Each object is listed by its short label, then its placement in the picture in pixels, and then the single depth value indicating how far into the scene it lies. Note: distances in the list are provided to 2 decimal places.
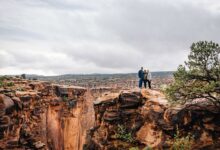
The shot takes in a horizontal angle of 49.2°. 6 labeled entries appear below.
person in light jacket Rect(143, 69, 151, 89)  23.67
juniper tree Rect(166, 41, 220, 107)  16.61
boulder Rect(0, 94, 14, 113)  24.70
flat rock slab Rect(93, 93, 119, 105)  21.63
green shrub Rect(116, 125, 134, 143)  20.14
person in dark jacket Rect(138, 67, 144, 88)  23.70
